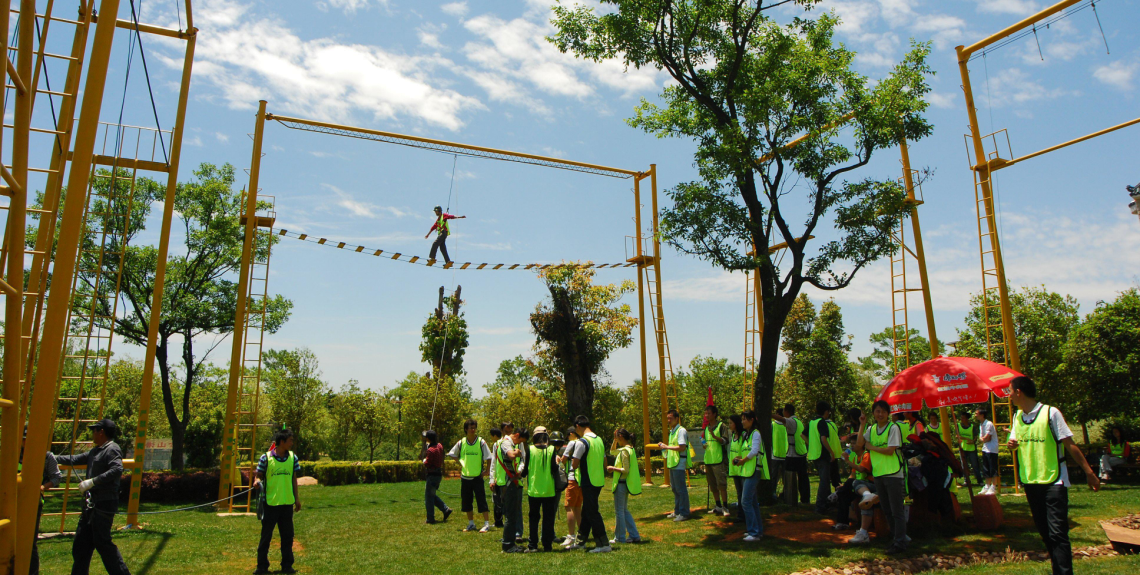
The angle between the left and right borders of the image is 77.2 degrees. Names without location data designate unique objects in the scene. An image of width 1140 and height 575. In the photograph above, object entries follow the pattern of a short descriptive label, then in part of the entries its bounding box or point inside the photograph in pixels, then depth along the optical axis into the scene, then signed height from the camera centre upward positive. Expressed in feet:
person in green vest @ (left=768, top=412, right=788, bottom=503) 38.83 -0.29
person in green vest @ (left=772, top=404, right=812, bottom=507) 38.27 -0.92
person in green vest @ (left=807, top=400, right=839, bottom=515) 36.19 -0.57
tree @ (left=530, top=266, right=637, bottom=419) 91.91 +13.94
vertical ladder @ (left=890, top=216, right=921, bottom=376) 49.40 +9.87
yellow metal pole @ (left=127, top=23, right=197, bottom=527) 37.47 +8.48
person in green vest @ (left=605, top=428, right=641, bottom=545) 32.71 -2.07
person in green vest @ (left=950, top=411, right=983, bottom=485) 43.96 -0.51
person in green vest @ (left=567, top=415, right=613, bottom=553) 30.86 -1.47
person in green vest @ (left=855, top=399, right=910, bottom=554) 27.27 -1.12
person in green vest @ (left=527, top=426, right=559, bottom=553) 31.37 -2.02
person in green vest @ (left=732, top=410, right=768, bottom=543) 31.48 -1.88
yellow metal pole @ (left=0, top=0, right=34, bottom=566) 13.69 +2.39
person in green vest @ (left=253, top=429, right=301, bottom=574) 27.61 -2.12
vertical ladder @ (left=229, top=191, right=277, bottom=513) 44.90 +5.87
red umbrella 32.55 +2.35
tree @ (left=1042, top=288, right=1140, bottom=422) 57.11 +5.70
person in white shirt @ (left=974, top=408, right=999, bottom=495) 38.52 -1.04
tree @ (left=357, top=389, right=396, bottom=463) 103.60 +3.25
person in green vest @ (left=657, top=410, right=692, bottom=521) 37.88 -1.72
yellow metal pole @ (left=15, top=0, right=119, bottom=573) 15.37 +2.14
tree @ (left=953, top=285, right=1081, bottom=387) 62.34 +9.56
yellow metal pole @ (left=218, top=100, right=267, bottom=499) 44.42 +7.41
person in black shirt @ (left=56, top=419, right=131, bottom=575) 23.93 -2.10
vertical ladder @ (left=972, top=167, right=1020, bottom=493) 44.91 +8.55
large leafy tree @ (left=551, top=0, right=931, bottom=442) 39.01 +17.46
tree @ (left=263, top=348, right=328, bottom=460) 99.35 +6.03
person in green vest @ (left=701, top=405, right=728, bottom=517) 37.22 -1.14
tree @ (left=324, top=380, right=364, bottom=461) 103.14 +3.41
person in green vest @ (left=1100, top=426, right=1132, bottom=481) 50.44 -1.36
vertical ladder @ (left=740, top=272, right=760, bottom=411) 57.30 +6.06
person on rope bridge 58.85 +16.93
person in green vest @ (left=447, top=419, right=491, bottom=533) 38.14 -1.68
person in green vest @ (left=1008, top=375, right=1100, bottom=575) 20.52 -0.84
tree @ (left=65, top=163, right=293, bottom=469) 70.49 +16.44
